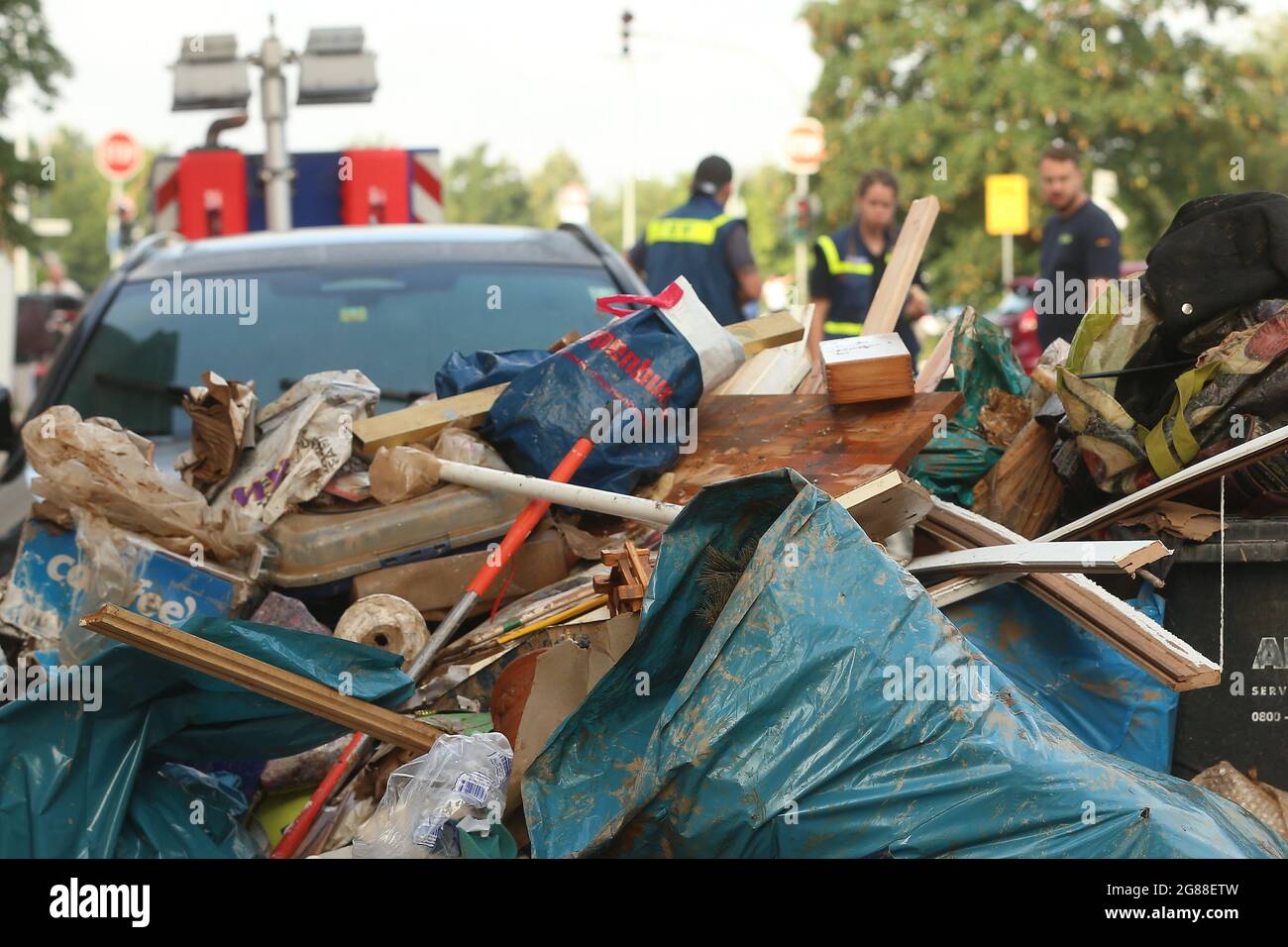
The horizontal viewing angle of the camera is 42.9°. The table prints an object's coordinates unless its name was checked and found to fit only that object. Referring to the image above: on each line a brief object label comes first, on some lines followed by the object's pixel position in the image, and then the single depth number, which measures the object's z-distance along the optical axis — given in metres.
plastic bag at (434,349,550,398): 4.80
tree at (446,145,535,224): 61.69
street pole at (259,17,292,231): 8.79
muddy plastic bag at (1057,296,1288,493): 3.80
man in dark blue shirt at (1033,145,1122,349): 7.89
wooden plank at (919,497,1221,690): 3.43
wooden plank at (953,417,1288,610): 3.61
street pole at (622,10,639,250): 28.95
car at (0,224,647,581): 5.26
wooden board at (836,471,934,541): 3.74
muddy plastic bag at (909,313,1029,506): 4.50
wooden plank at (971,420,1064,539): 4.36
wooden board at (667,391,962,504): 4.15
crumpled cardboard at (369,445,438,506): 4.33
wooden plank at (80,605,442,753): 3.38
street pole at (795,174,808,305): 23.84
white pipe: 3.99
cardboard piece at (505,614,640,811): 3.55
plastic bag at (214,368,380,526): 4.42
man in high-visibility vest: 8.15
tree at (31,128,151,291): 59.38
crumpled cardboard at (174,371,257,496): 4.59
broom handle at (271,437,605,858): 3.68
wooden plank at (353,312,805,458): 4.56
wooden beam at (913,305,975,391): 4.98
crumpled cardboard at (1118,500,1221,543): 3.76
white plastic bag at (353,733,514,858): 3.21
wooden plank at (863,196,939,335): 5.10
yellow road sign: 21.78
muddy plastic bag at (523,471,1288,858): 2.93
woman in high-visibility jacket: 8.40
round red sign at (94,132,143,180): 27.42
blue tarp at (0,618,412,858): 3.50
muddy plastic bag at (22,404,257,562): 4.31
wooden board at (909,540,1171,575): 3.35
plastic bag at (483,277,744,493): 4.45
